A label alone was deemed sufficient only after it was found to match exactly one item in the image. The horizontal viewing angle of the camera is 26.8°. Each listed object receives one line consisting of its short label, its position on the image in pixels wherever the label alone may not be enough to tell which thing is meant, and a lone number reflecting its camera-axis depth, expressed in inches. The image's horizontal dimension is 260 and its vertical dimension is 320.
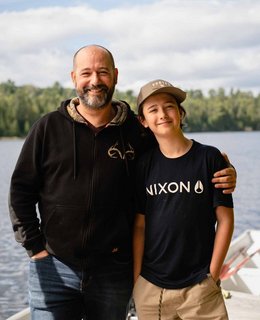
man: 81.1
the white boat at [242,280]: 129.6
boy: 78.2
